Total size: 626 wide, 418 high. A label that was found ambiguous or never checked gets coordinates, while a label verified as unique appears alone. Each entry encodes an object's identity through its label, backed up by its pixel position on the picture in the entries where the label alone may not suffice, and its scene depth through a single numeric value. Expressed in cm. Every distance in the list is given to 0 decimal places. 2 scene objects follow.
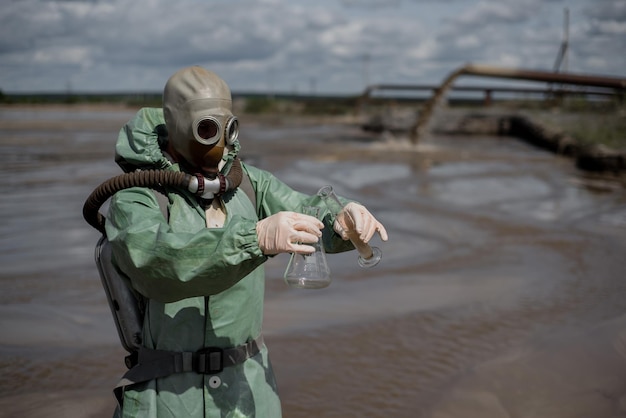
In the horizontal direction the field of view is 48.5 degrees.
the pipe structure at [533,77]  1919
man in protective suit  228
